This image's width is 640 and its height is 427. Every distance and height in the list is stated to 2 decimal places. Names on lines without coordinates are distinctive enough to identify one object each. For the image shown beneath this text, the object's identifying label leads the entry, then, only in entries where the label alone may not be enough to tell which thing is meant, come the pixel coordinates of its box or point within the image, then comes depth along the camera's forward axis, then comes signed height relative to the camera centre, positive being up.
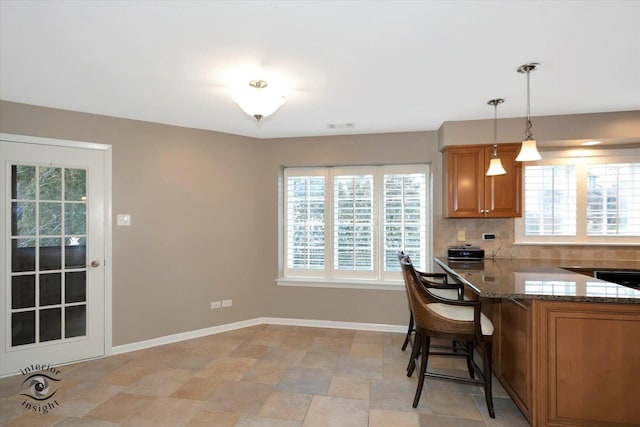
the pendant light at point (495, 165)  2.88 +0.47
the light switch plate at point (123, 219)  3.38 -0.05
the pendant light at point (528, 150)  2.38 +0.50
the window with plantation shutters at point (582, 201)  3.51 +0.16
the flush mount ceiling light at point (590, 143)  3.37 +0.80
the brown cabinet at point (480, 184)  3.43 +0.35
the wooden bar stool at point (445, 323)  2.24 -0.81
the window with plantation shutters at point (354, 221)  4.00 -0.09
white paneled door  2.90 -0.38
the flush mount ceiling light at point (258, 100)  2.34 +0.87
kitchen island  1.88 -0.86
